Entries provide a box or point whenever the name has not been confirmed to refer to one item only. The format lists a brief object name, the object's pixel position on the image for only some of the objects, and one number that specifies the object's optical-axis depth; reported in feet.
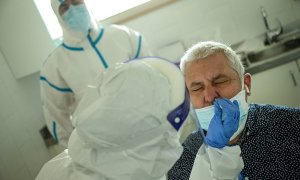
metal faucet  8.10
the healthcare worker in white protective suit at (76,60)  6.72
